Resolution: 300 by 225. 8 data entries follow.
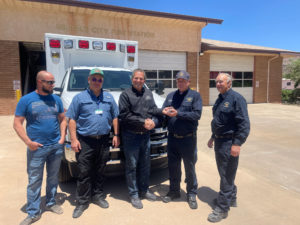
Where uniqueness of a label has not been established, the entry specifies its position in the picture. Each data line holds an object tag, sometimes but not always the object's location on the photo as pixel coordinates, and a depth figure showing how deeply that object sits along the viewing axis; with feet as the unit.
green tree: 79.28
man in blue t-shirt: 9.02
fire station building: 37.17
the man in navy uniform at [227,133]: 9.30
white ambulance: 13.38
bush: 69.77
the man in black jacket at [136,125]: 10.39
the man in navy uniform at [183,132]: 10.37
